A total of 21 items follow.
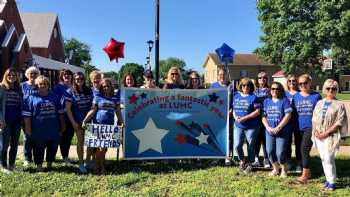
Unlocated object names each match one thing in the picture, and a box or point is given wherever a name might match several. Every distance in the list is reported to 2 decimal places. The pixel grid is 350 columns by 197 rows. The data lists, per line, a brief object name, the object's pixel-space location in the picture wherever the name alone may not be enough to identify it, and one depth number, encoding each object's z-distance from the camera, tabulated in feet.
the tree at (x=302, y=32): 124.16
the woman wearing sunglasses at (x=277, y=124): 24.17
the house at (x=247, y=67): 317.01
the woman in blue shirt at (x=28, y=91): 25.04
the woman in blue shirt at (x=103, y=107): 24.77
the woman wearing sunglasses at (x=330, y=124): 21.84
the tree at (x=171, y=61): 480.07
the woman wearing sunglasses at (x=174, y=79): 27.58
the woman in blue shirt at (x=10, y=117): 24.18
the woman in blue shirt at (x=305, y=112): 23.52
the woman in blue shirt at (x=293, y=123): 24.52
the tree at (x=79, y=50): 344.78
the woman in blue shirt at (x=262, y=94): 26.68
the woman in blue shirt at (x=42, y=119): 24.26
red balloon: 37.96
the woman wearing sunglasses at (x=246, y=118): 25.50
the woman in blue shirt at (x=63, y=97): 26.02
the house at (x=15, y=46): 103.86
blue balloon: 35.09
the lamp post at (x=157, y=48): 50.16
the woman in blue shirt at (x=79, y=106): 25.27
